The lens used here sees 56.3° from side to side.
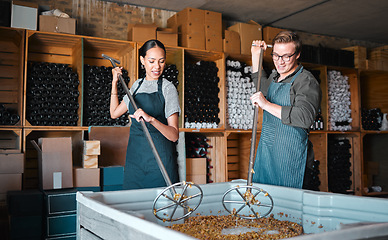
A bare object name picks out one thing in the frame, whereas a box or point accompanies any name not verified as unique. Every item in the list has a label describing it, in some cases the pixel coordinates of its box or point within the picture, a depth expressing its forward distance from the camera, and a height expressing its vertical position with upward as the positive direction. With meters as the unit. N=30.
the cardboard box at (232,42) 4.73 +1.26
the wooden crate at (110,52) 4.05 +1.04
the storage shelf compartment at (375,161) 6.45 -0.42
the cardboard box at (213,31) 4.60 +1.37
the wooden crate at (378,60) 6.11 +1.32
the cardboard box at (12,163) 3.29 -0.22
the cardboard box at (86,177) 3.50 -0.37
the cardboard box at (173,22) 4.72 +1.54
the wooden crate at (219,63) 4.56 +0.97
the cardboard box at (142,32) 4.17 +1.23
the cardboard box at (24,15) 3.58 +1.23
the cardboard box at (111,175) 3.62 -0.37
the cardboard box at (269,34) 5.08 +1.47
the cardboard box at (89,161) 3.53 -0.22
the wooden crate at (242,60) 4.65 +1.07
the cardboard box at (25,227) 3.13 -0.77
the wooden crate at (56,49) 3.77 +1.02
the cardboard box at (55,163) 3.33 -0.23
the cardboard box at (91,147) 3.54 -0.08
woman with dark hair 2.07 +0.07
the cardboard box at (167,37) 4.30 +1.21
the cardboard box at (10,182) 3.33 -0.40
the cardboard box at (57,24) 3.70 +1.19
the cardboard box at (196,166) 4.32 -0.34
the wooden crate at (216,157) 4.57 -0.24
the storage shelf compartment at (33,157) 4.00 -0.21
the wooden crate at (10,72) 3.92 +0.74
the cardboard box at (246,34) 4.85 +1.40
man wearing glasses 1.86 +0.09
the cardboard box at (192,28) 4.48 +1.37
